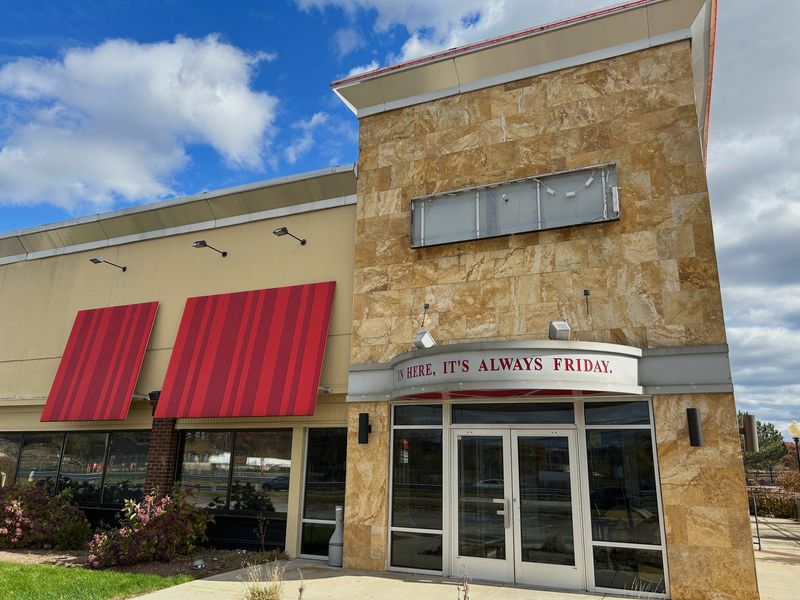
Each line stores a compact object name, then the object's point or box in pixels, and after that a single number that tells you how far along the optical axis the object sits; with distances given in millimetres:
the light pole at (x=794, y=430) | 19734
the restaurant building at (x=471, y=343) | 9305
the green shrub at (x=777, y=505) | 22594
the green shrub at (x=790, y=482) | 25266
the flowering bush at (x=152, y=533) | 11242
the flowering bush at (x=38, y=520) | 13141
